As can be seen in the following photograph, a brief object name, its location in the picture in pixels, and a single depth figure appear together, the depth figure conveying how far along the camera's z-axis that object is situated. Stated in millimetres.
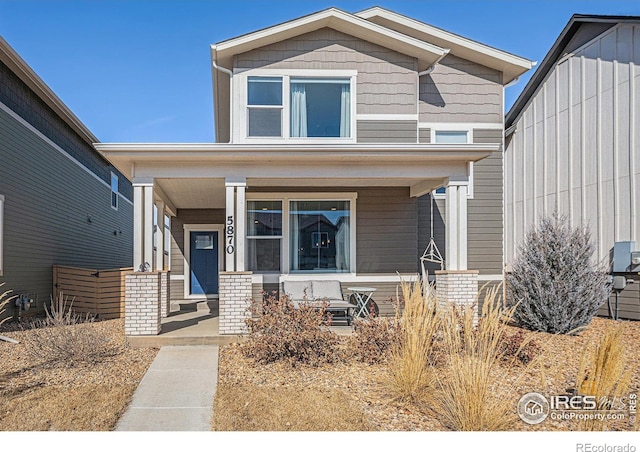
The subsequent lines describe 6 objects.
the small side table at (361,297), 9657
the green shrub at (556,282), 8906
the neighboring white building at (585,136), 10789
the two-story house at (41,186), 10117
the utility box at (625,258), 10445
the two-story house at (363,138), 9727
